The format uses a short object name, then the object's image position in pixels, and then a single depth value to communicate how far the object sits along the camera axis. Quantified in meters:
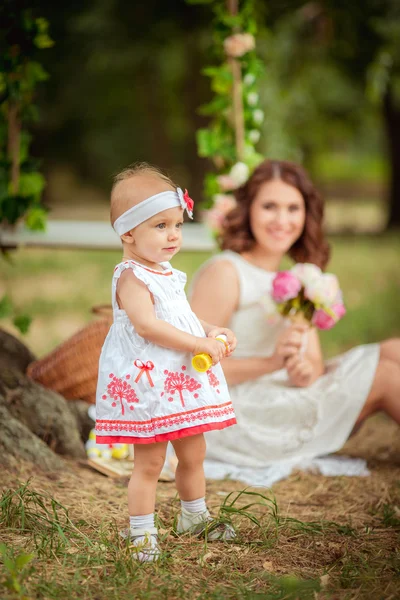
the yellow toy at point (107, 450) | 3.55
